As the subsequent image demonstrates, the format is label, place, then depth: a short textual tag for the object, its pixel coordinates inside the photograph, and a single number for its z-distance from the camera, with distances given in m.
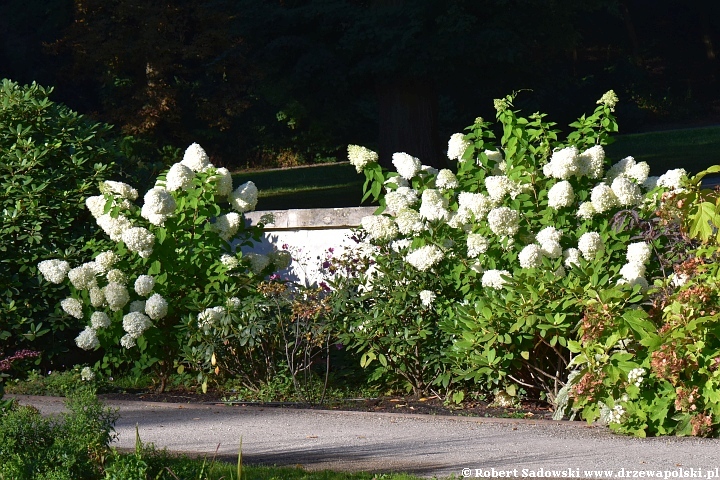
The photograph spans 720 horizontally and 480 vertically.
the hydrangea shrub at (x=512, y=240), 12.89
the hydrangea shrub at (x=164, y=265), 15.10
